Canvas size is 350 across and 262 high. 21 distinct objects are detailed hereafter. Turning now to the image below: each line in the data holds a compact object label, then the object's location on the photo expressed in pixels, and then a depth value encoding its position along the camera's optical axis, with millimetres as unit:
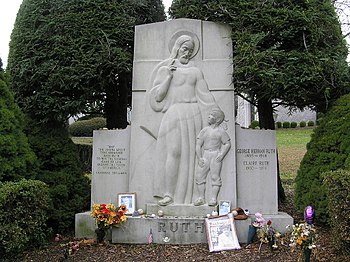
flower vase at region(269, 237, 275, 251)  5195
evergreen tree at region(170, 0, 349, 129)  5907
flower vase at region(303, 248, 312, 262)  4457
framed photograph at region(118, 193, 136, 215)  6148
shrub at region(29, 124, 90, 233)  6277
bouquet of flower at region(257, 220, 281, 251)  5199
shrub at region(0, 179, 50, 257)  4758
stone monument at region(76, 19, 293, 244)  6105
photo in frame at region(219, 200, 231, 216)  5879
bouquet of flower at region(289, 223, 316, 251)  4430
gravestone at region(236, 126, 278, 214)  6188
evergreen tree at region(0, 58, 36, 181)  5477
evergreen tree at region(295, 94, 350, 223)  5797
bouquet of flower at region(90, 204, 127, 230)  5586
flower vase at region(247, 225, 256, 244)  5633
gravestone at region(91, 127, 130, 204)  6449
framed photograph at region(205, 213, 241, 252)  5484
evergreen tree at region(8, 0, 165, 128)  6500
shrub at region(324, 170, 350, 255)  4398
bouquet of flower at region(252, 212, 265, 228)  5541
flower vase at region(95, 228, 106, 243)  5717
